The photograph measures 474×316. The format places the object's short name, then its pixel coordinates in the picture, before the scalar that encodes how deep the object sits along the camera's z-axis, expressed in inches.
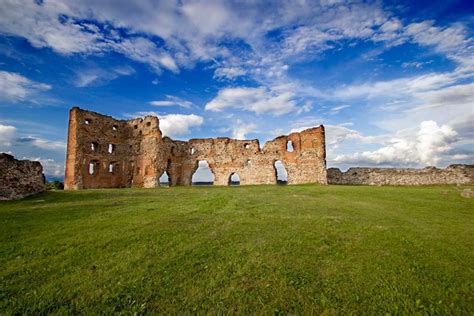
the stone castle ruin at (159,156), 1411.2
